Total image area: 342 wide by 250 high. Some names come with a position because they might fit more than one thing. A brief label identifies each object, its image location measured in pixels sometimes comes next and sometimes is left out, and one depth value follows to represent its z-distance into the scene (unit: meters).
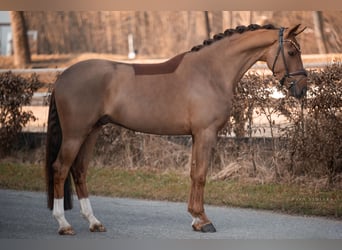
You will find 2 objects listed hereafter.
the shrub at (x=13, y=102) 20.28
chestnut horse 12.46
